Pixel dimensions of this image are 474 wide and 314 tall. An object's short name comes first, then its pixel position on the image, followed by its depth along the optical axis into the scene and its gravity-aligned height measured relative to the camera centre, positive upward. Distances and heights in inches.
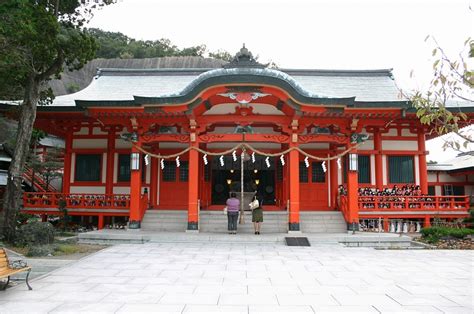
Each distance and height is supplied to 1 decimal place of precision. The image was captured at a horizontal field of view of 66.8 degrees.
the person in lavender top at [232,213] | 524.2 -30.8
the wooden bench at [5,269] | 239.1 -53.5
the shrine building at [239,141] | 535.2 +86.3
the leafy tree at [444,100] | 172.6 +48.8
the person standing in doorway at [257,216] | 532.5 -35.4
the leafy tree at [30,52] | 398.9 +170.1
